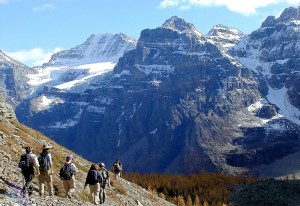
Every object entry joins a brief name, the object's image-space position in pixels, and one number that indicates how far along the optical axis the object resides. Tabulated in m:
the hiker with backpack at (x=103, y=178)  42.38
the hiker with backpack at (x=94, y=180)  39.84
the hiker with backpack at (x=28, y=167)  34.62
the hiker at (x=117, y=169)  62.89
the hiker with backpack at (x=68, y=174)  37.75
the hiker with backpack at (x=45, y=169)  36.38
